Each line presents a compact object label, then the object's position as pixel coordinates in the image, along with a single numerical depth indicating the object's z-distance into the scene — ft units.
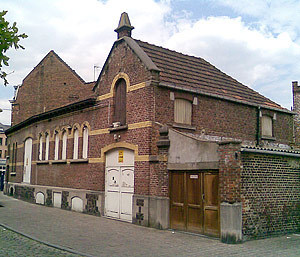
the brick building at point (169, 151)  37.91
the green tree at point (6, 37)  24.06
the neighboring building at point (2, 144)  262.26
